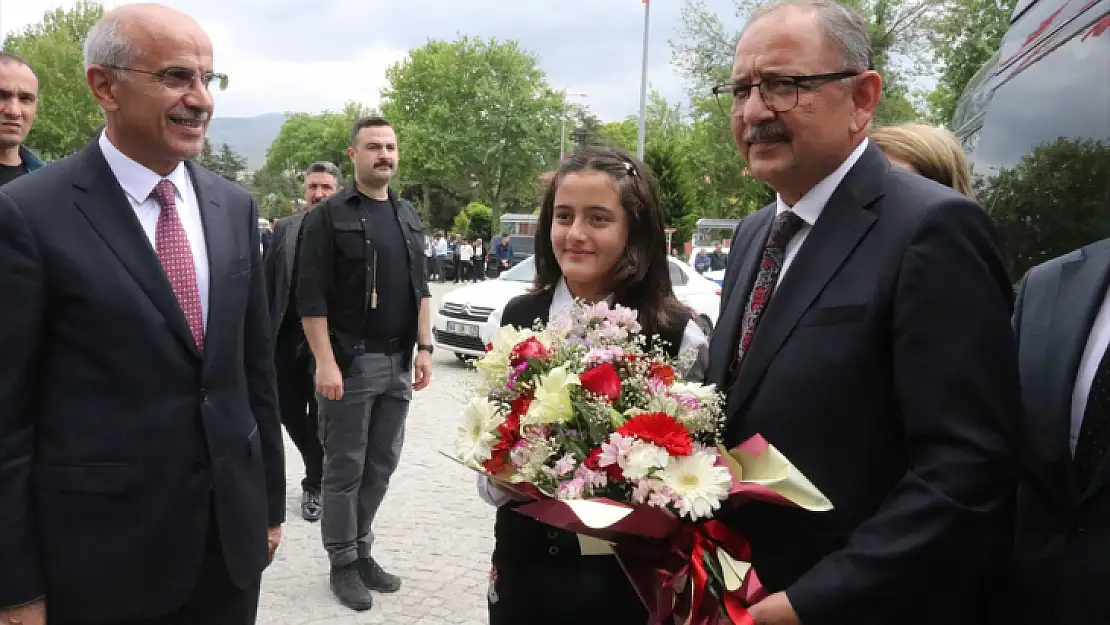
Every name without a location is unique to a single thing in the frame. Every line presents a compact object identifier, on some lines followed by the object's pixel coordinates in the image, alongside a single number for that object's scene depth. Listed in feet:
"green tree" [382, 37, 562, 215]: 202.90
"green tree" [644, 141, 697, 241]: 144.46
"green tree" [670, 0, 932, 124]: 99.76
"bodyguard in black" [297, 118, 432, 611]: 15.15
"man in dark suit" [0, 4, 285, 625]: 7.26
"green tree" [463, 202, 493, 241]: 164.66
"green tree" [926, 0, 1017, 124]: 84.02
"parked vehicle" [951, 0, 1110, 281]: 9.04
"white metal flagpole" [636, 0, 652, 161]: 86.74
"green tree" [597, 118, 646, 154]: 259.60
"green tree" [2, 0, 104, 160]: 150.20
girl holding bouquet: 7.79
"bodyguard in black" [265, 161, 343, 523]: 18.31
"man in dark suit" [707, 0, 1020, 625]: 5.29
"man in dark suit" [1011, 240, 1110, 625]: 5.69
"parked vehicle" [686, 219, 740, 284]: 112.47
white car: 38.37
